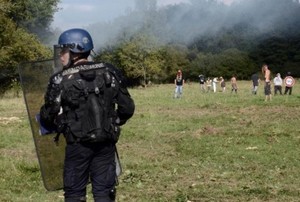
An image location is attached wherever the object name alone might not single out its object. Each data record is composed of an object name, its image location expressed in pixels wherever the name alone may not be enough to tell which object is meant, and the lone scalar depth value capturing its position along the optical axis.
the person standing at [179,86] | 32.86
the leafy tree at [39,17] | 54.41
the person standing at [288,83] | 32.12
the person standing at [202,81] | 42.69
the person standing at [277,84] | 32.72
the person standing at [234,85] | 39.85
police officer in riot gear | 4.71
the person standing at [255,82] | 34.84
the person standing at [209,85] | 45.88
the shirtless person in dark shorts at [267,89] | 26.09
